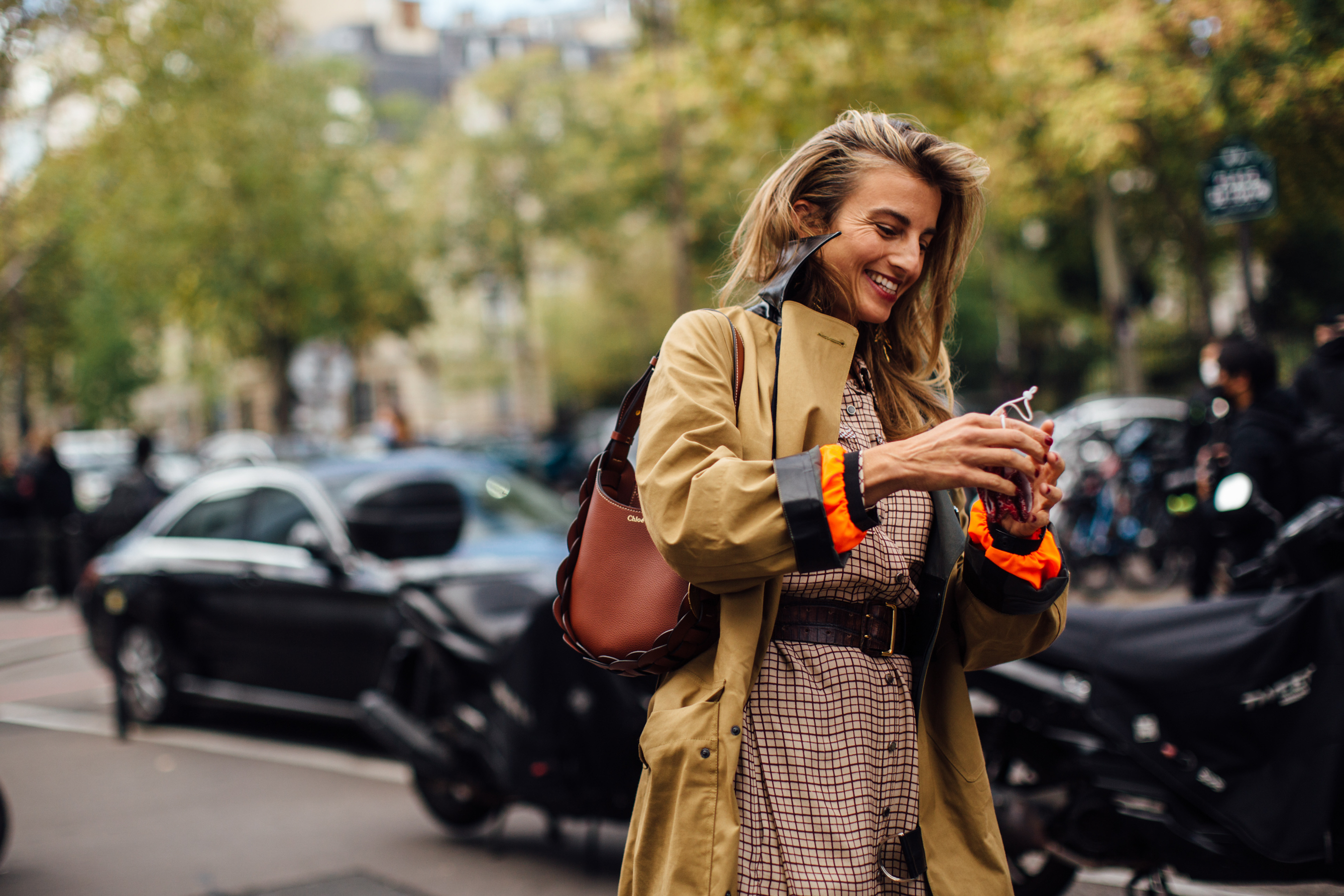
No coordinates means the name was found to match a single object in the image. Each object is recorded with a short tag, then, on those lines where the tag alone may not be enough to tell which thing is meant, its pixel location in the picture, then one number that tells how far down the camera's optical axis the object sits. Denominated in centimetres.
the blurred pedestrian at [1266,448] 547
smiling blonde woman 166
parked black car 665
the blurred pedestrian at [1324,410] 545
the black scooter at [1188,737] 322
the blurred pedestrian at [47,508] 1698
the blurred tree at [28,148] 1325
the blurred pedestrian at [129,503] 1219
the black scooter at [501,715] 453
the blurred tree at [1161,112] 663
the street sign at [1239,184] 736
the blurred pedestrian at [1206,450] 749
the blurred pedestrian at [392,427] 1475
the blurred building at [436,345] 4428
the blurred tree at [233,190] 1820
